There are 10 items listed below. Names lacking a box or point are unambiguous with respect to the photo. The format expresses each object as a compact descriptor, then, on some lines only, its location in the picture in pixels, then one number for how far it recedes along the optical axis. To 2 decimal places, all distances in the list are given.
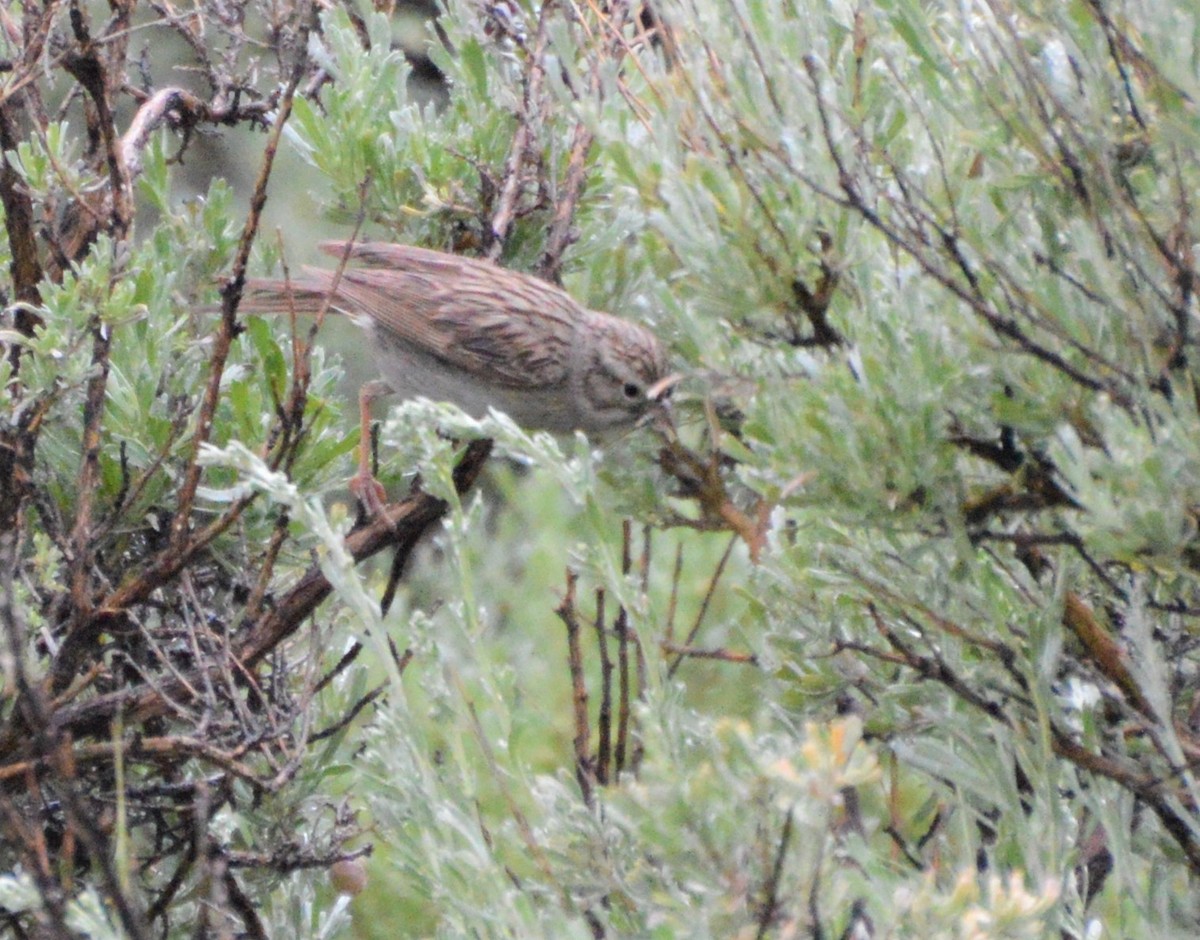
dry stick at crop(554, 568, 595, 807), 5.02
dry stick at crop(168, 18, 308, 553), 5.10
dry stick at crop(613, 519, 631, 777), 5.16
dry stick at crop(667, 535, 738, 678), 5.29
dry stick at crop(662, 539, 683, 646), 4.99
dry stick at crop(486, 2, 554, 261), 6.39
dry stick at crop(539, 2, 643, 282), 6.46
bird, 7.49
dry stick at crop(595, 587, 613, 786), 5.17
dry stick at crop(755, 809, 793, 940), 3.41
